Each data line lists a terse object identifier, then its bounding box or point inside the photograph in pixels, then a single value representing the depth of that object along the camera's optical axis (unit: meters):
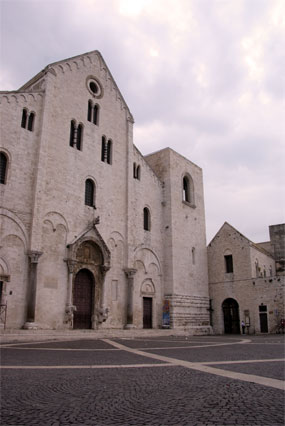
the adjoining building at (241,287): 28.34
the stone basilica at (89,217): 18.66
